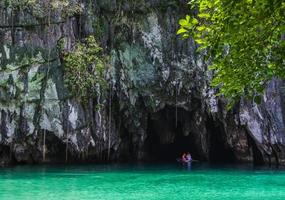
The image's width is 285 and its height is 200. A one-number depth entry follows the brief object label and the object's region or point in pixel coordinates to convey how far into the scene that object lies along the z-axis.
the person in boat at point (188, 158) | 23.64
